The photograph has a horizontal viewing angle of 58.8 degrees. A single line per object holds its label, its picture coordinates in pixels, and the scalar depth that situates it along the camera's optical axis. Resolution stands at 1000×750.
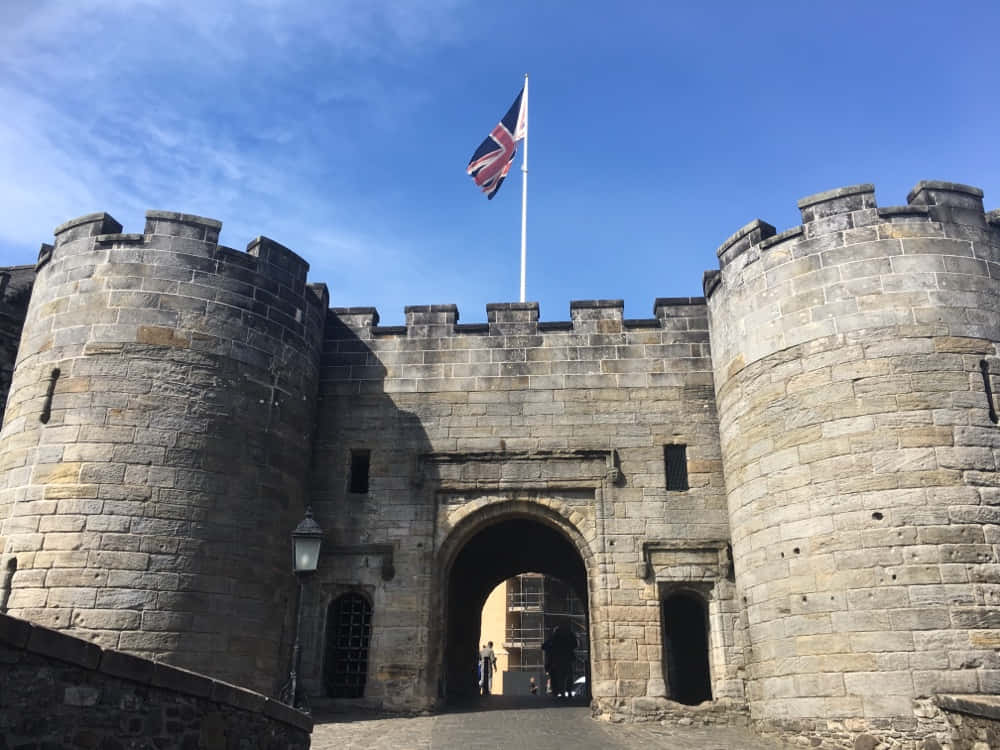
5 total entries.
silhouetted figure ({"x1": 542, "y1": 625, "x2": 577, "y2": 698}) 18.11
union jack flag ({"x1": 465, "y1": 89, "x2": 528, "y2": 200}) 18.36
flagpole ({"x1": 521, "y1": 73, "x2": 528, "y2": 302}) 18.08
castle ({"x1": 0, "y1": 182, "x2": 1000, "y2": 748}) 9.88
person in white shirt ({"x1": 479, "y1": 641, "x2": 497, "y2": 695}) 21.09
